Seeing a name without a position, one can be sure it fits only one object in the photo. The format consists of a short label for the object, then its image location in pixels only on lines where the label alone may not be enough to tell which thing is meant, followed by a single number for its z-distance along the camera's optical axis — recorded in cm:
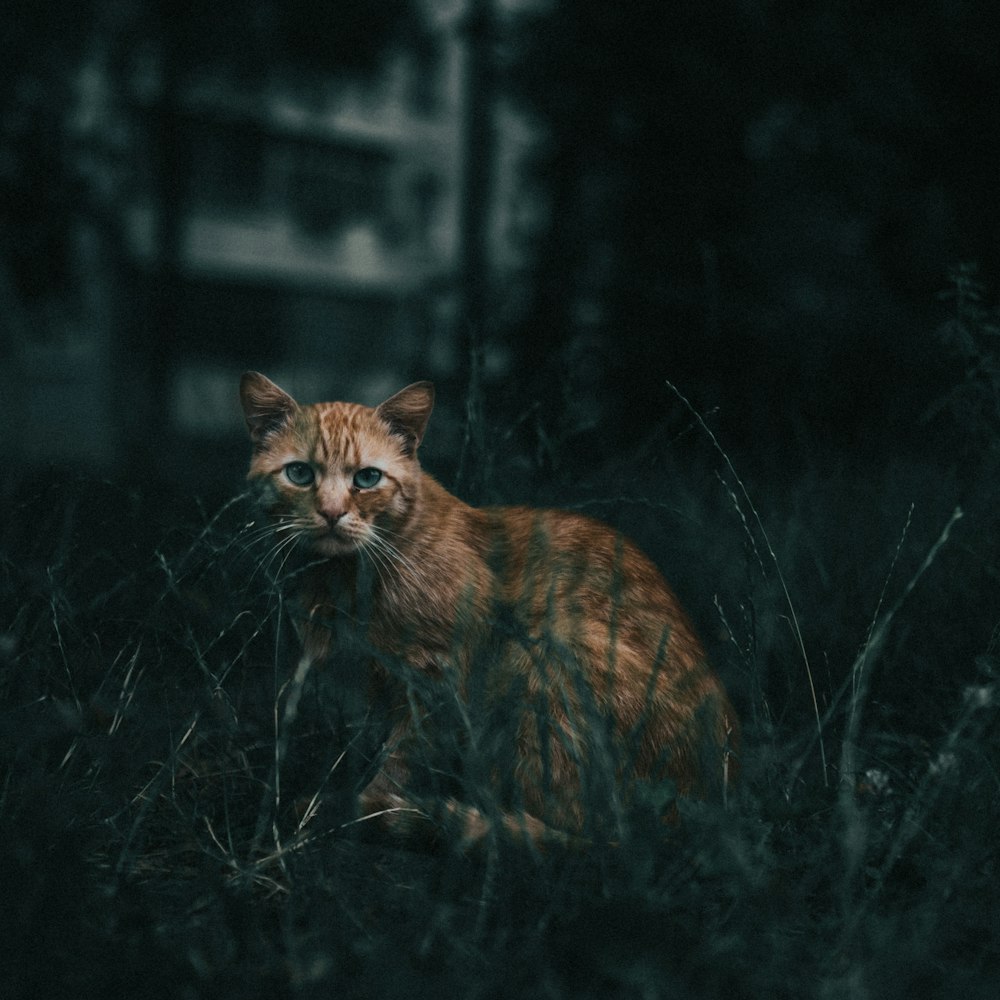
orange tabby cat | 176
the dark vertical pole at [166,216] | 885
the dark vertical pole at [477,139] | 816
